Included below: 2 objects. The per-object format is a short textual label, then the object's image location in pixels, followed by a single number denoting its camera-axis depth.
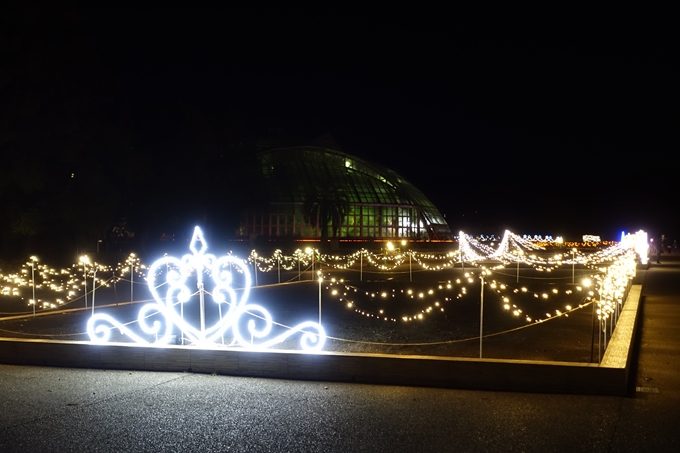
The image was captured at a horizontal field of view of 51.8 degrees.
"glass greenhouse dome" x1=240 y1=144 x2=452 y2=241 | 58.00
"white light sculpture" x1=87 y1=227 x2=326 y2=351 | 9.66
